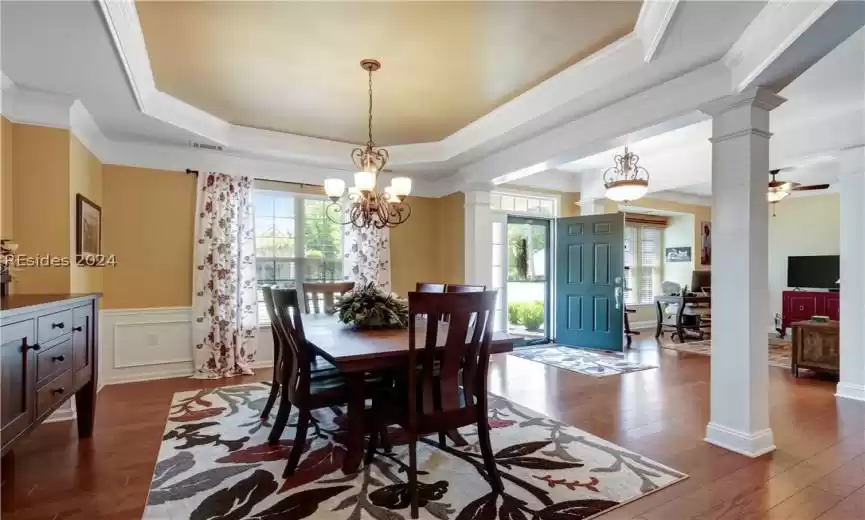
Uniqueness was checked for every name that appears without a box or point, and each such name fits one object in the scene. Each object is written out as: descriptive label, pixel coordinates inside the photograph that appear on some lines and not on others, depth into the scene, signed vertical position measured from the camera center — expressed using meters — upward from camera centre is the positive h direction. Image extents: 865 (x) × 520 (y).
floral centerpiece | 2.98 -0.33
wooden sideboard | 1.92 -0.52
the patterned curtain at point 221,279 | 4.58 -0.20
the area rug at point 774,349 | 5.41 -1.22
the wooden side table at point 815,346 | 4.44 -0.87
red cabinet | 7.10 -0.71
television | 7.15 -0.16
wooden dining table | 2.13 -0.46
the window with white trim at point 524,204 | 6.30 +0.84
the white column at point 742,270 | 2.65 -0.05
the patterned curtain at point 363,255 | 5.35 +0.07
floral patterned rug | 2.06 -1.16
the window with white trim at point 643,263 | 8.35 -0.03
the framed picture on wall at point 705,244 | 8.31 +0.33
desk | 6.88 -0.67
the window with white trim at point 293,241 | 5.13 +0.24
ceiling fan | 5.19 +0.87
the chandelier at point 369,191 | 3.17 +0.52
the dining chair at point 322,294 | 4.09 -0.32
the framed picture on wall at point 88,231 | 3.48 +0.24
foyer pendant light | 4.78 +0.87
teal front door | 5.91 -0.27
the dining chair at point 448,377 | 2.09 -0.58
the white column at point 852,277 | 3.86 -0.13
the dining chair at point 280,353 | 2.45 -0.62
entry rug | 4.89 -1.20
